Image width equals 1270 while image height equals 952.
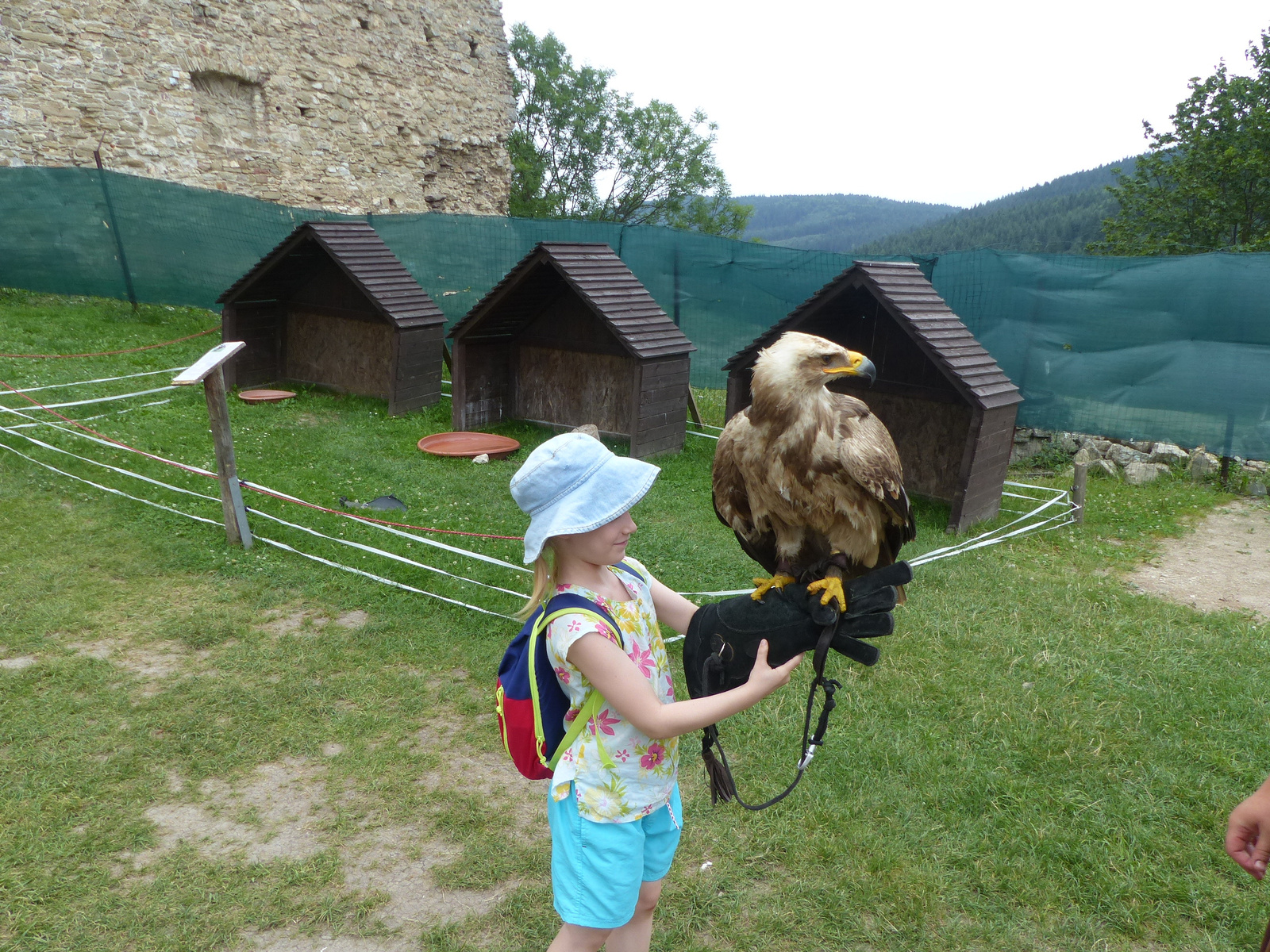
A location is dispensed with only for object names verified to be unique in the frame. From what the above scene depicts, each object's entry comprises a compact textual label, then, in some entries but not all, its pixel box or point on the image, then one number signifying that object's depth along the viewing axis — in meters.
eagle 2.38
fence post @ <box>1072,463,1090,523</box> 7.41
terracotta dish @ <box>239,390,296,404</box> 10.30
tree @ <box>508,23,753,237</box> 44.19
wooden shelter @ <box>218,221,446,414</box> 10.05
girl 1.95
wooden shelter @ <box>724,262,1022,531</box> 6.89
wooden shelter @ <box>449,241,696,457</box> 8.71
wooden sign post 5.80
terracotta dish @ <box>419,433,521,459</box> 8.73
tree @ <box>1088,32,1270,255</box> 19.92
